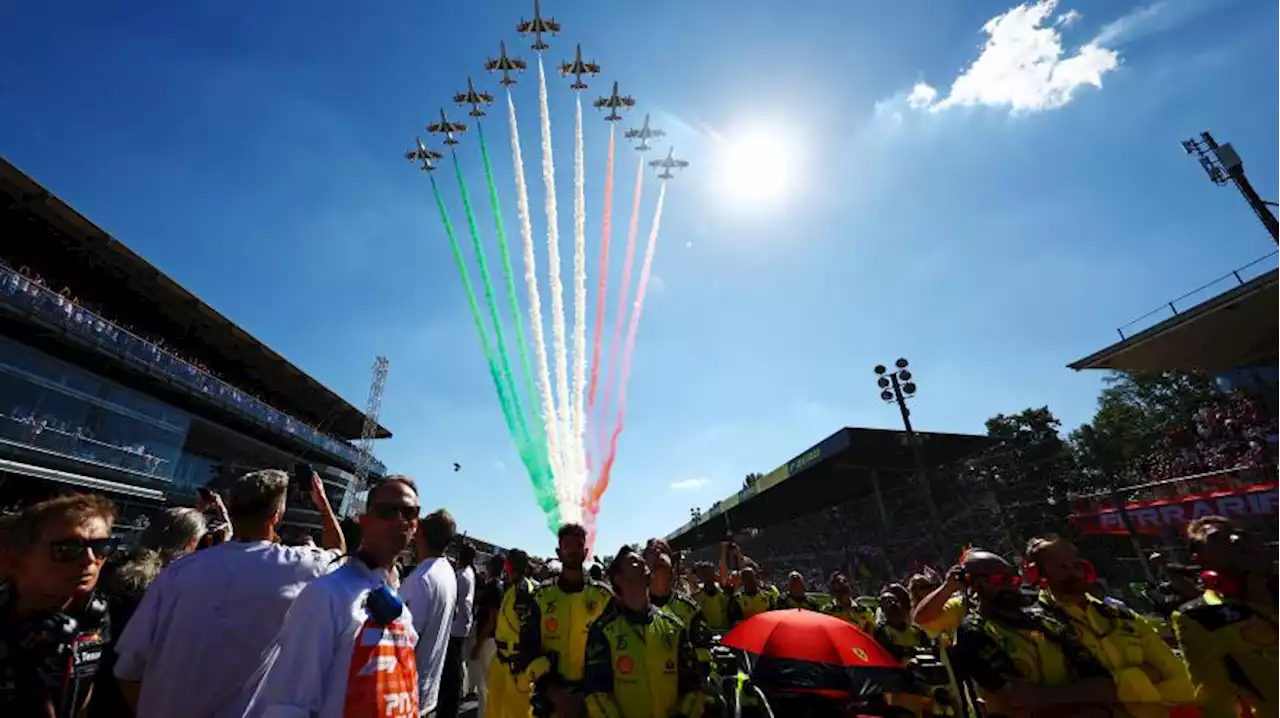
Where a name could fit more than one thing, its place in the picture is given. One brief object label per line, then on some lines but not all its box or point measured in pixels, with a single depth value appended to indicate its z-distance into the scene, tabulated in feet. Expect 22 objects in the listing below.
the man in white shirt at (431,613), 13.20
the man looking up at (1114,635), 11.51
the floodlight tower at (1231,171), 107.76
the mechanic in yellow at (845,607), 26.50
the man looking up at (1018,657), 10.14
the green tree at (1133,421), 135.23
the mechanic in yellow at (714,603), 28.09
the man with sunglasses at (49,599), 7.30
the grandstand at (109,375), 67.62
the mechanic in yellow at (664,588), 19.19
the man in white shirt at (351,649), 6.52
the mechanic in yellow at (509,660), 16.52
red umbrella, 13.20
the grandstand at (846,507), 81.52
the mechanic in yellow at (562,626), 14.01
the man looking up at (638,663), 12.23
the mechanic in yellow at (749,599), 28.14
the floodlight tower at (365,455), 156.15
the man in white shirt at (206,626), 7.93
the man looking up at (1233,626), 11.91
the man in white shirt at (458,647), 18.02
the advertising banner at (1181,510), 53.83
